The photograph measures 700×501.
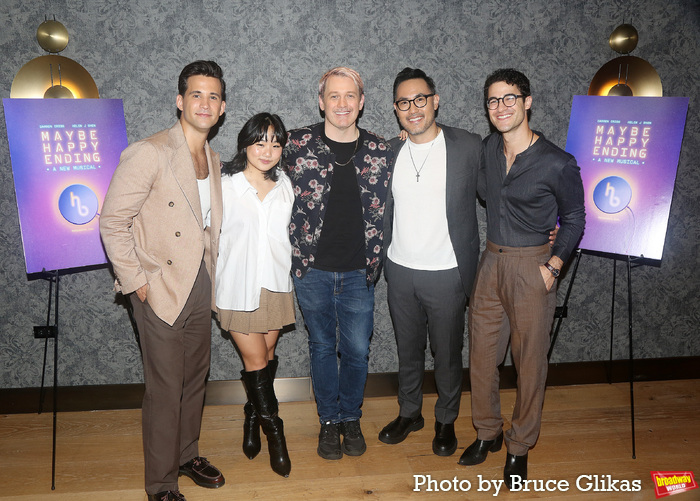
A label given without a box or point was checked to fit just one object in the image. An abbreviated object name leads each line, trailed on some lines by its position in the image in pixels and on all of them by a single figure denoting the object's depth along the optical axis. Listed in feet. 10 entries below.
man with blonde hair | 8.57
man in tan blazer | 7.25
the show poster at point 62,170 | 8.63
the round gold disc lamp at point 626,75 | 10.55
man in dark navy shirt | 8.04
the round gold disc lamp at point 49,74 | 9.40
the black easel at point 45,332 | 9.79
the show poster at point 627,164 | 9.47
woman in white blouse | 8.12
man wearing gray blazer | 8.70
